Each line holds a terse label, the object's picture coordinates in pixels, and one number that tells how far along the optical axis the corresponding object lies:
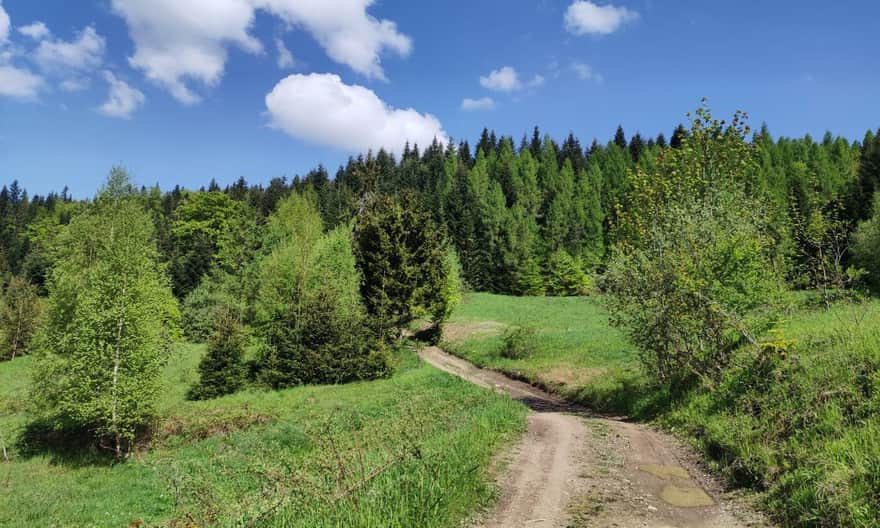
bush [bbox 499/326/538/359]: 35.56
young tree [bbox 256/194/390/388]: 31.31
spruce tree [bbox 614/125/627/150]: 153.40
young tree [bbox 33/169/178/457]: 22.00
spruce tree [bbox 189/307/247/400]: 29.47
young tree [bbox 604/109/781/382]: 15.96
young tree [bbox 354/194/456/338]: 37.81
